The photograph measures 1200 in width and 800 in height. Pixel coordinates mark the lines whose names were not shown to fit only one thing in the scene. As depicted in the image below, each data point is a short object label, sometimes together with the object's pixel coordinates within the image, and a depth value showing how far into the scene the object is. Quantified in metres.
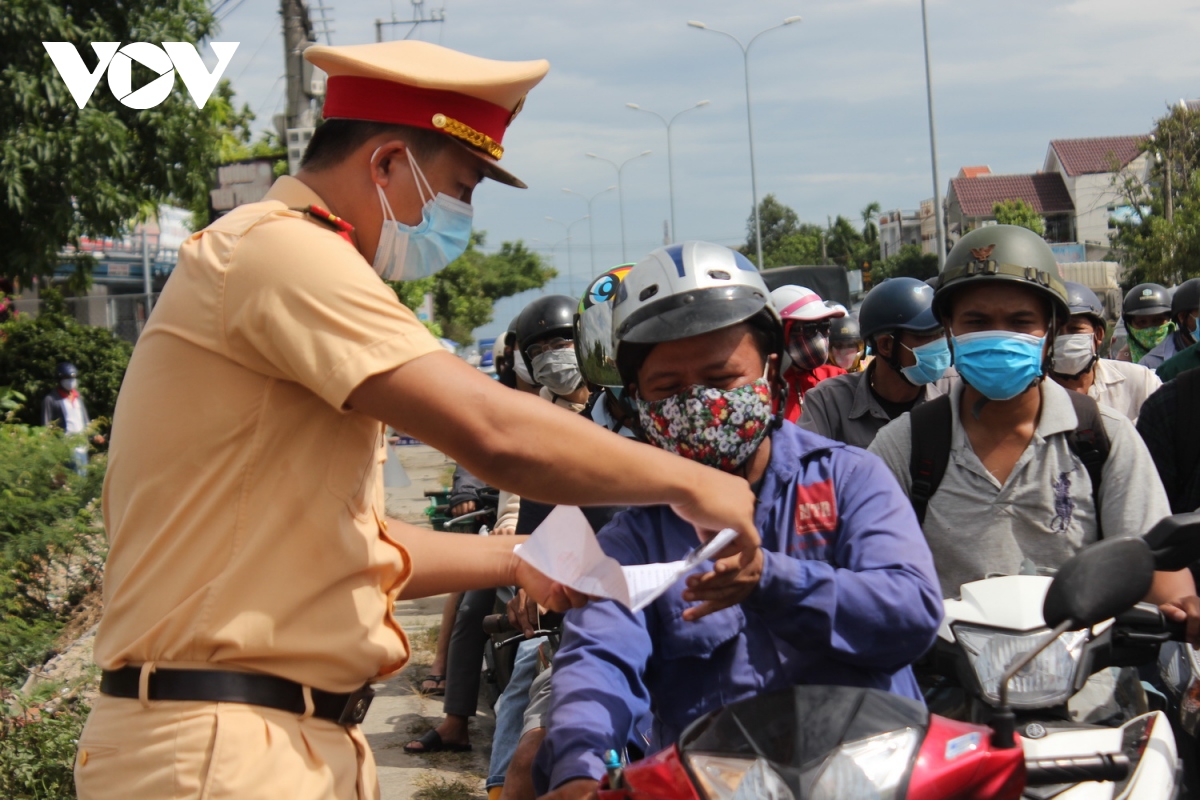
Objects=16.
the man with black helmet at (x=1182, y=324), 8.62
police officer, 1.79
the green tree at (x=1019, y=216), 56.98
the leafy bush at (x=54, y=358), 16.73
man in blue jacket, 2.22
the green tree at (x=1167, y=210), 41.88
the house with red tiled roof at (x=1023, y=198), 79.06
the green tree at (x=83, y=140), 12.49
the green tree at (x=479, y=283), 54.00
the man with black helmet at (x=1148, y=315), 10.32
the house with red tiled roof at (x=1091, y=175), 73.89
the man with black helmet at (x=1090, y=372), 6.63
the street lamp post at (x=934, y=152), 27.28
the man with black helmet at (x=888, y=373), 5.85
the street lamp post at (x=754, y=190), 42.22
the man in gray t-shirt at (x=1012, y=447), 3.47
